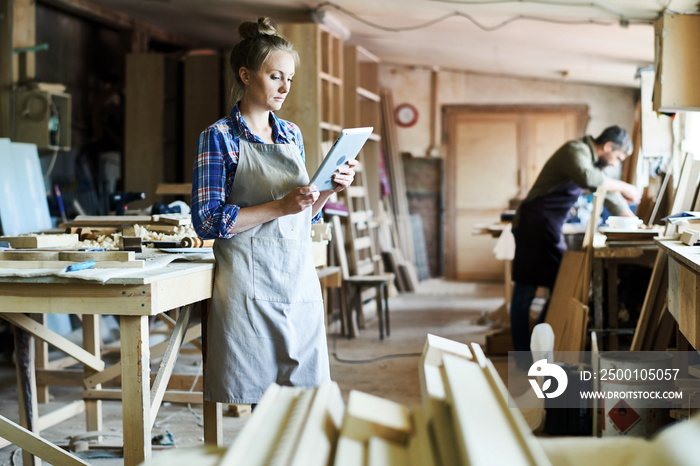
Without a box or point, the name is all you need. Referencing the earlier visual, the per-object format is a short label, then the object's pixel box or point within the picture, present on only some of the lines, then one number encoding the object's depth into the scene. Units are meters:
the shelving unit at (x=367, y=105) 7.79
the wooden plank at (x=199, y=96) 7.59
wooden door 10.13
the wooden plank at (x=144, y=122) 7.44
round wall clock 10.30
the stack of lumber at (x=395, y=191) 9.65
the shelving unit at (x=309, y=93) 6.27
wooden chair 6.29
